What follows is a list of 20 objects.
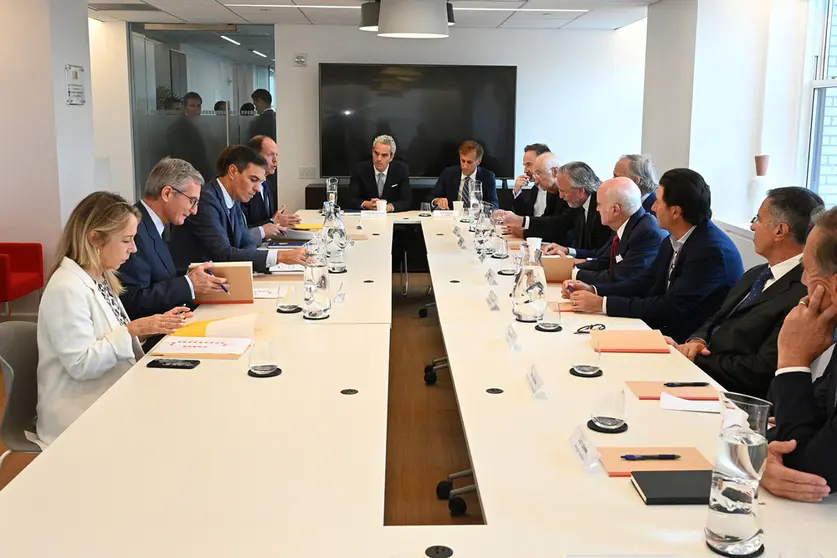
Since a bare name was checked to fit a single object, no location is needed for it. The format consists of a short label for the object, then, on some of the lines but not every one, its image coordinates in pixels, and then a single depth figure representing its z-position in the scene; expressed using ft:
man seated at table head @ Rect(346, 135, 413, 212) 26.35
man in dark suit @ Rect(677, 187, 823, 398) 9.94
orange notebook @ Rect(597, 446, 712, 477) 6.60
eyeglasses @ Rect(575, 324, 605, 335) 11.08
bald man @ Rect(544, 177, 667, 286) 14.47
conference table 5.51
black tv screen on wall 32.42
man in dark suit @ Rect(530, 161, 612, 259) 18.85
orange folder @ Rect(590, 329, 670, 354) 10.10
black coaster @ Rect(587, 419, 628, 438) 7.41
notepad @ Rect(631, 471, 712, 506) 6.07
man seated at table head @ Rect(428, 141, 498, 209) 26.00
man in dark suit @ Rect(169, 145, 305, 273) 15.23
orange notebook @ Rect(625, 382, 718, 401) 8.39
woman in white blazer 9.37
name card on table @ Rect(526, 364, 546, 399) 8.33
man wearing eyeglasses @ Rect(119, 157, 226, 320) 12.03
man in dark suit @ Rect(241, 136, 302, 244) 19.24
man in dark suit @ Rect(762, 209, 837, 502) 6.14
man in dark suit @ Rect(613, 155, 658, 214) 17.15
